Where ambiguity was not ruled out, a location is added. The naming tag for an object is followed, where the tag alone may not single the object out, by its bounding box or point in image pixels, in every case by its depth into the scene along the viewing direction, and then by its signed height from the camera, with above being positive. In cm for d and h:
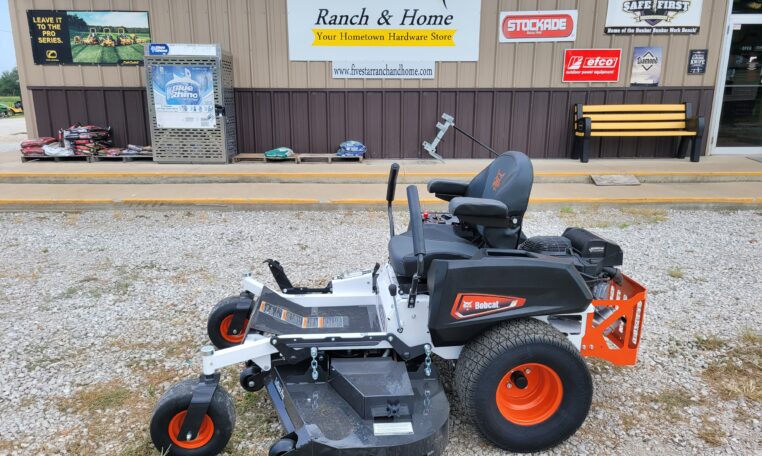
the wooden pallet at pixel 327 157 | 934 -99
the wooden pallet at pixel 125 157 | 923 -101
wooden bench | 913 -38
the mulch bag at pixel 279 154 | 920 -93
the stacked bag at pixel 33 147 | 909 -84
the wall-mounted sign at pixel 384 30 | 915 +108
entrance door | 937 +14
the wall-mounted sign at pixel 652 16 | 916 +133
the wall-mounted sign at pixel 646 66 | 932 +53
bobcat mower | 243 -122
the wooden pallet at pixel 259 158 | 925 -101
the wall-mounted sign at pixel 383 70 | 934 +44
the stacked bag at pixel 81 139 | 910 -71
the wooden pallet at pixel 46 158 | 916 -102
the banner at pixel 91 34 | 922 +98
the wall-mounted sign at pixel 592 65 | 930 +55
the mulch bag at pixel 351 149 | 933 -86
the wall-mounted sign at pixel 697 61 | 934 +62
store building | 920 +51
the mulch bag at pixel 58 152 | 909 -91
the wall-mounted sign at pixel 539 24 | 920 +119
